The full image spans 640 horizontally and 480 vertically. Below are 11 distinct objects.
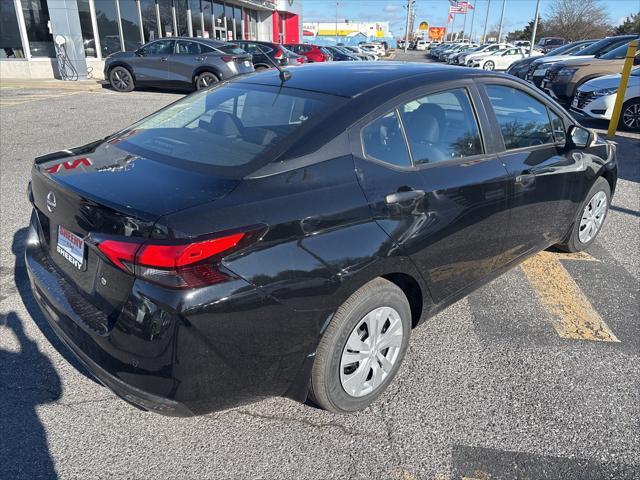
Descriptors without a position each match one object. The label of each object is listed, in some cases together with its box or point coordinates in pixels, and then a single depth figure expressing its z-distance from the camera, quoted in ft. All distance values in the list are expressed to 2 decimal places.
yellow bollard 29.68
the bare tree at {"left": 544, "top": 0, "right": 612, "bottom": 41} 175.32
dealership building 58.70
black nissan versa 6.43
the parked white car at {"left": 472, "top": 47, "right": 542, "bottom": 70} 112.06
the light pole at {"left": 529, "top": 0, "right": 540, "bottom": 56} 109.38
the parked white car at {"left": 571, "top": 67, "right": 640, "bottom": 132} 33.96
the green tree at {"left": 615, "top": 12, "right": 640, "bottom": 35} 187.35
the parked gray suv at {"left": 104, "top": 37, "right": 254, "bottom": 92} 49.85
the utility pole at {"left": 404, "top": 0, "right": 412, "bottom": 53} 203.90
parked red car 79.66
